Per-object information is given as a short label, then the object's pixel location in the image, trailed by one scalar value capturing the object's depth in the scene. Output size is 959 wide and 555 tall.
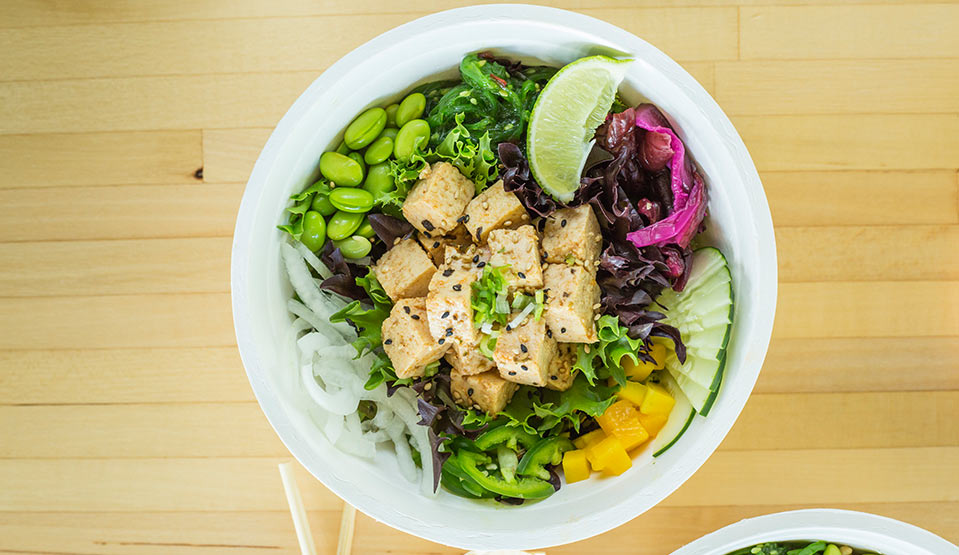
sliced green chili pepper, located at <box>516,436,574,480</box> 0.59
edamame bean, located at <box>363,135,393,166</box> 0.59
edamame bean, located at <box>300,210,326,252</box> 0.59
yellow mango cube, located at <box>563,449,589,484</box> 0.59
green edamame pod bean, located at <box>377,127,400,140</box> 0.60
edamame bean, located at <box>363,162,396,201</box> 0.59
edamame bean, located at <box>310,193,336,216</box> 0.60
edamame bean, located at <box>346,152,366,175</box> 0.60
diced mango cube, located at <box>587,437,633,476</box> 0.58
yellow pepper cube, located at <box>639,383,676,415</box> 0.59
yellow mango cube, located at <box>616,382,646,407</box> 0.59
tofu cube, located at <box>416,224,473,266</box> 0.59
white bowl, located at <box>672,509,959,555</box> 0.61
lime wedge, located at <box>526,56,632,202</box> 0.57
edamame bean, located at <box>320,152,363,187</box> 0.59
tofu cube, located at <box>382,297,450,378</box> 0.58
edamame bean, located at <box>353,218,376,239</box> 0.60
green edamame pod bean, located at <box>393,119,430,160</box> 0.59
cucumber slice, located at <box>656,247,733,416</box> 0.57
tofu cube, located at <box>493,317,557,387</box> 0.57
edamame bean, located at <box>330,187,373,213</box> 0.59
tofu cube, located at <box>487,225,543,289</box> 0.57
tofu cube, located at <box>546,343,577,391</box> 0.59
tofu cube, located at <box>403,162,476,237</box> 0.58
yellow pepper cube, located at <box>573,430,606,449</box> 0.59
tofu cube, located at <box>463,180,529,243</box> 0.58
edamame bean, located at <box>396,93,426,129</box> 0.59
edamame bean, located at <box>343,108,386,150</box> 0.59
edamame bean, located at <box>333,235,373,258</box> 0.60
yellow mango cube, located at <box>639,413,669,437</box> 0.59
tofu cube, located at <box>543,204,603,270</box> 0.57
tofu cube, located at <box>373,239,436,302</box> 0.58
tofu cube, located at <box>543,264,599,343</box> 0.57
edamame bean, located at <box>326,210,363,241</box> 0.59
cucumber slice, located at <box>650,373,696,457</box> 0.58
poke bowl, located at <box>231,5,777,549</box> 0.57
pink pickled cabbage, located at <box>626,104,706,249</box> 0.58
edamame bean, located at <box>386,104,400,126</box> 0.60
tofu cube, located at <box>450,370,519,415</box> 0.58
